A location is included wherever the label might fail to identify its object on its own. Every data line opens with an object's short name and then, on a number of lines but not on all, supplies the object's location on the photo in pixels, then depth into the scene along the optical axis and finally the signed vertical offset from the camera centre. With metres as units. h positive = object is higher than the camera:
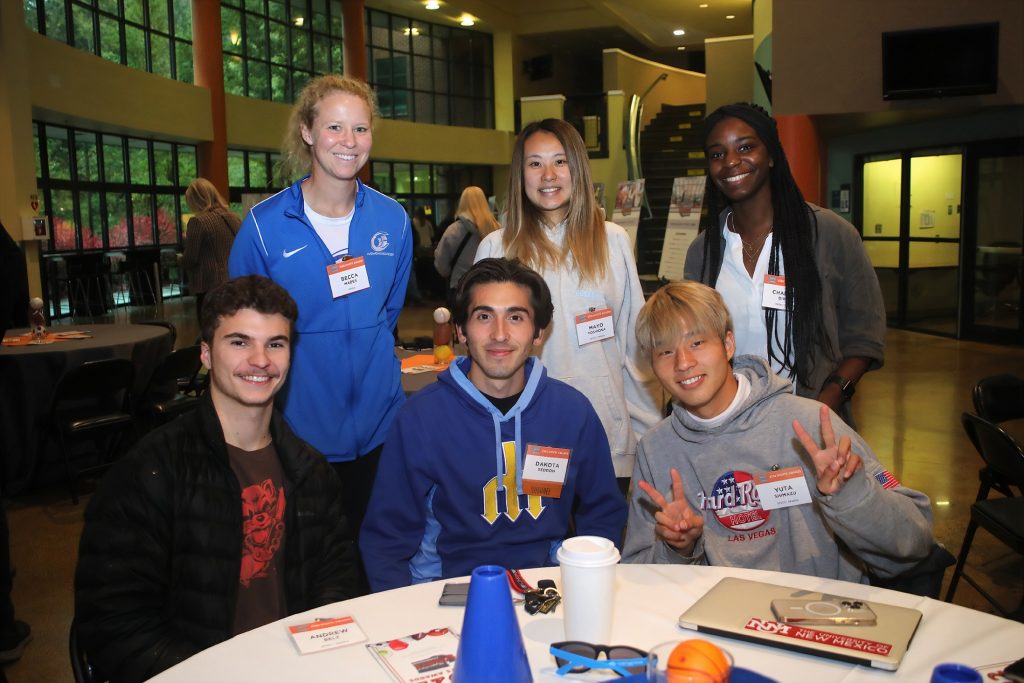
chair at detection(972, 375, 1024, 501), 3.64 -0.68
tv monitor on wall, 8.05 +1.61
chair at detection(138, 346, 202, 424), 5.13 -0.83
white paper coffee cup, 1.33 -0.51
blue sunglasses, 1.21 -0.57
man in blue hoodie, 2.10 -0.52
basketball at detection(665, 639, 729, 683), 0.99 -0.48
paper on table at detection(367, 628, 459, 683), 1.32 -0.62
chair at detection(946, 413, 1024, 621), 2.98 -0.96
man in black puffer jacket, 1.69 -0.55
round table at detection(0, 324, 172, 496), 4.94 -0.76
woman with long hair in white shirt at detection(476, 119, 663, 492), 2.64 -0.06
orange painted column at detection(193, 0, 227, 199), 14.08 +2.92
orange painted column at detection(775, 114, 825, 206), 9.23 +0.97
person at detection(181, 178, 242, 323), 7.30 +0.17
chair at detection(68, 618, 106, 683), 1.67 -0.76
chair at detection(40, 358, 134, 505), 4.79 -0.87
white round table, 1.31 -0.63
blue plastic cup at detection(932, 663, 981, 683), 0.97 -0.48
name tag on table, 1.41 -0.62
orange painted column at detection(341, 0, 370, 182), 18.20 +4.41
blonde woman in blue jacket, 2.38 -0.04
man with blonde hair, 1.73 -0.50
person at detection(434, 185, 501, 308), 6.67 +0.11
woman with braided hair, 2.48 -0.11
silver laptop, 1.31 -0.60
